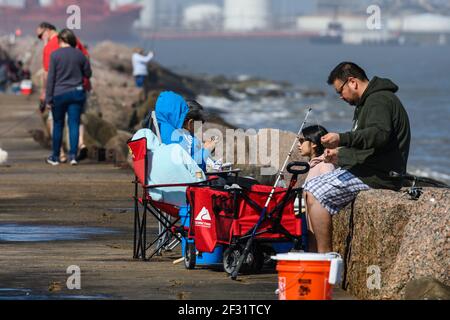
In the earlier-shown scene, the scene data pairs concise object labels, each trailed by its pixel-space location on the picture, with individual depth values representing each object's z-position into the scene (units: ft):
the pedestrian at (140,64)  120.64
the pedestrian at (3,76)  133.15
